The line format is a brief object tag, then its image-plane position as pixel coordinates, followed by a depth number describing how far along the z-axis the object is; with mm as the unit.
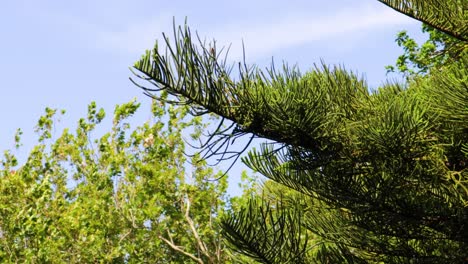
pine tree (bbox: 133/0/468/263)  4812
